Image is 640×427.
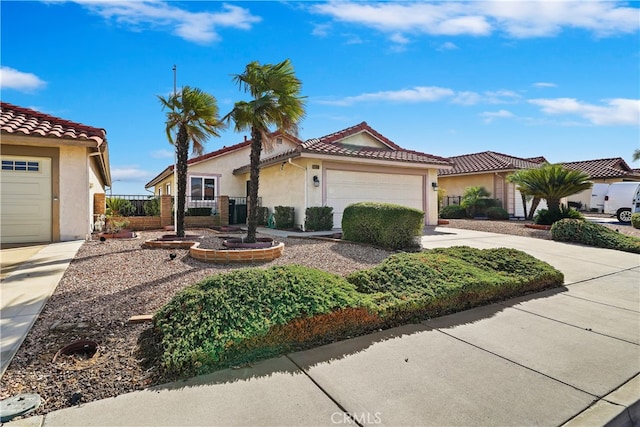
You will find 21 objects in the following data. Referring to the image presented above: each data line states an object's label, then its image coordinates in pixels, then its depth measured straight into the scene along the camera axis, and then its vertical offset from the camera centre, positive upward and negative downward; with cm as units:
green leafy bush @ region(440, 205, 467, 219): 2178 -6
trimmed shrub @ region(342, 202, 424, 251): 876 -41
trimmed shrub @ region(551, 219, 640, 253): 961 -75
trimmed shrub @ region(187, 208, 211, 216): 1678 -12
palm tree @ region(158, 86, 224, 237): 958 +270
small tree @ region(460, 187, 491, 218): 2130 +79
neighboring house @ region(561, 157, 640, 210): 2564 +331
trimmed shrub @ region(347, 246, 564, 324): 428 -106
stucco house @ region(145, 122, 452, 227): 1365 +174
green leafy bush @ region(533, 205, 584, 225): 1453 -18
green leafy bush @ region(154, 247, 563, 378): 301 -109
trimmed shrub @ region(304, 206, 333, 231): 1320 -36
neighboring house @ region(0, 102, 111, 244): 905 +84
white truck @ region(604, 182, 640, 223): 1797 +69
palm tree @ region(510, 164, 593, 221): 1452 +128
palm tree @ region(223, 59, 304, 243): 810 +263
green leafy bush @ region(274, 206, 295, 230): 1431 -32
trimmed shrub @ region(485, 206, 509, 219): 2013 -10
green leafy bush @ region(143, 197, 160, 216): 1642 +9
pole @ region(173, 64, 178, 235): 982 +407
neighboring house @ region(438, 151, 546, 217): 2158 +254
